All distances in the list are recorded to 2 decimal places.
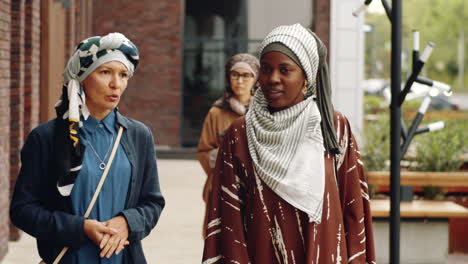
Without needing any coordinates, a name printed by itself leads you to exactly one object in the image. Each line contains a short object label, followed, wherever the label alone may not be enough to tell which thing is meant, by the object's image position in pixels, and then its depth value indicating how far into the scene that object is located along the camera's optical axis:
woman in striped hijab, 3.62
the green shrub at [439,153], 10.34
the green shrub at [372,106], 31.74
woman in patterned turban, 3.51
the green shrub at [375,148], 10.28
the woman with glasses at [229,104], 7.20
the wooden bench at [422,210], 8.83
